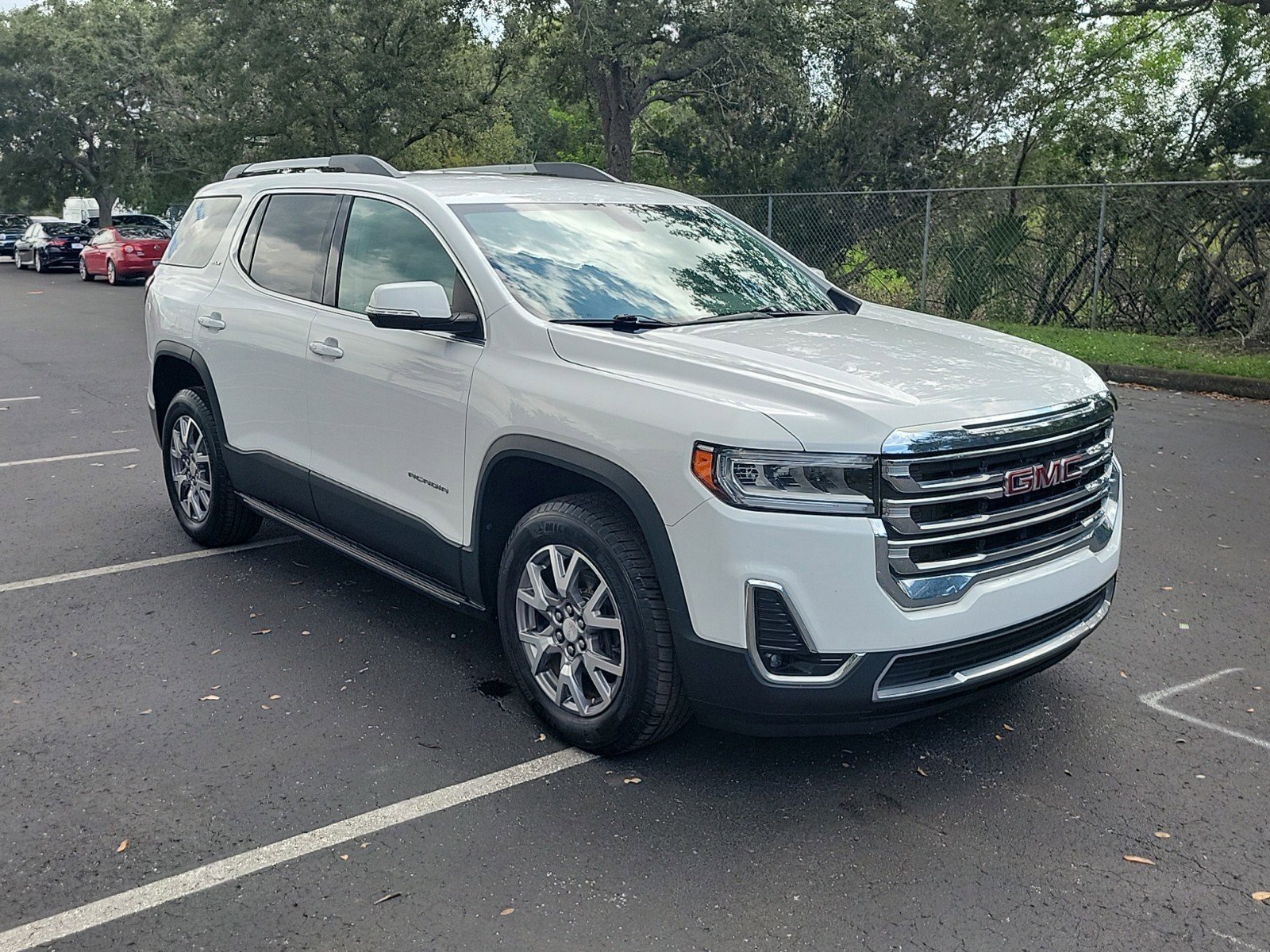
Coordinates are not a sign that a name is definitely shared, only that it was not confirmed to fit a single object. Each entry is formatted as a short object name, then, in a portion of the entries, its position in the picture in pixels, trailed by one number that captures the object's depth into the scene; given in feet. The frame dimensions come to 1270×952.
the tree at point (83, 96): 144.56
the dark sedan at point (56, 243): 119.03
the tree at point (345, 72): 91.35
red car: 95.86
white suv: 10.96
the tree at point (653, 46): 72.59
